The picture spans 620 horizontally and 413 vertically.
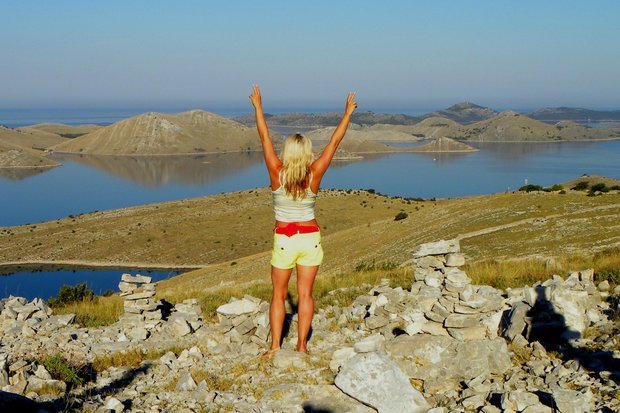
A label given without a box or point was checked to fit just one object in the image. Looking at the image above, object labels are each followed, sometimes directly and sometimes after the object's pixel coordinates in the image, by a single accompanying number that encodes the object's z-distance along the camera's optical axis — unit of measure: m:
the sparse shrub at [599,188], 39.72
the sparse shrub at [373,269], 16.29
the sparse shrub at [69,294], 14.13
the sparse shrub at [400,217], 49.81
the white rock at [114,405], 5.91
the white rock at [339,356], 7.00
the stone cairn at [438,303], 7.73
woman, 6.84
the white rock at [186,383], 6.73
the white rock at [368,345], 7.11
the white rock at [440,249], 9.84
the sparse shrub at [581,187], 44.84
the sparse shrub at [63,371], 6.82
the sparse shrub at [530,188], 47.08
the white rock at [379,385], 5.75
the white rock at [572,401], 5.08
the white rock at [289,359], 7.34
